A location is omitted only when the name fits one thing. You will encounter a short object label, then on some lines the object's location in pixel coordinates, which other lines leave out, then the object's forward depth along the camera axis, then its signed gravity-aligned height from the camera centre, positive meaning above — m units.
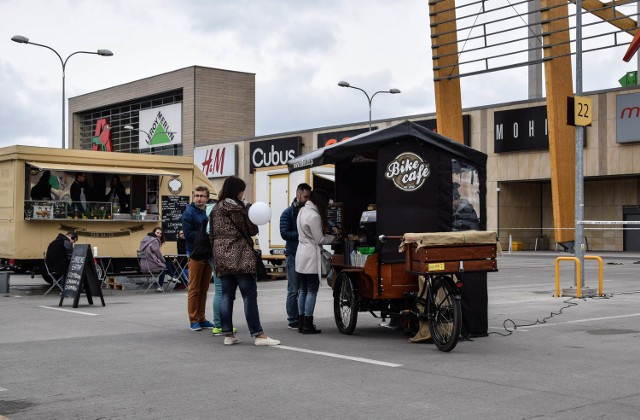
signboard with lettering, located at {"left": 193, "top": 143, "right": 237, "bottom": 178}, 59.53 +5.67
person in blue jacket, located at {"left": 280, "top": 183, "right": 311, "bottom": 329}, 11.26 -0.14
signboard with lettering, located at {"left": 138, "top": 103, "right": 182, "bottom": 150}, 67.44 +9.13
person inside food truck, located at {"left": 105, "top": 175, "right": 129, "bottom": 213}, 19.48 +0.98
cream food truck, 17.83 +0.84
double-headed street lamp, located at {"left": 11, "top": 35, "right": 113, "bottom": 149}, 32.16 +7.35
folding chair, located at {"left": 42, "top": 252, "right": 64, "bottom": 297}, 16.98 -0.79
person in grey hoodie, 17.89 -0.36
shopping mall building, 40.66 +5.40
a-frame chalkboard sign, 14.52 -0.65
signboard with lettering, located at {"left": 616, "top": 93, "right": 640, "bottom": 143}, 40.09 +5.64
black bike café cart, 10.03 +0.19
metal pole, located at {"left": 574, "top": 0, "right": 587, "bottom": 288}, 16.30 +1.39
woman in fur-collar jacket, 9.49 -0.17
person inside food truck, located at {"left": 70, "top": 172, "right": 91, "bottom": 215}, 18.78 +1.03
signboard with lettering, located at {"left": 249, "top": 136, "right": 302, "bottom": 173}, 54.97 +5.79
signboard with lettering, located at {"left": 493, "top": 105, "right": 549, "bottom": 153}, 43.22 +5.56
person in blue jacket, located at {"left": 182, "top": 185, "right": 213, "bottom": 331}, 10.98 -0.41
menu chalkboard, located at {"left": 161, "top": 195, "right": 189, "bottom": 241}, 20.08 +0.57
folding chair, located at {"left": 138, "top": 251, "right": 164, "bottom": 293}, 18.02 -0.82
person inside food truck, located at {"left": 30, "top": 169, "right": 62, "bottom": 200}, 18.19 +1.07
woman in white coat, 10.59 -0.13
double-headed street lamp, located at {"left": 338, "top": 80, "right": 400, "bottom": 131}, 46.47 +8.16
